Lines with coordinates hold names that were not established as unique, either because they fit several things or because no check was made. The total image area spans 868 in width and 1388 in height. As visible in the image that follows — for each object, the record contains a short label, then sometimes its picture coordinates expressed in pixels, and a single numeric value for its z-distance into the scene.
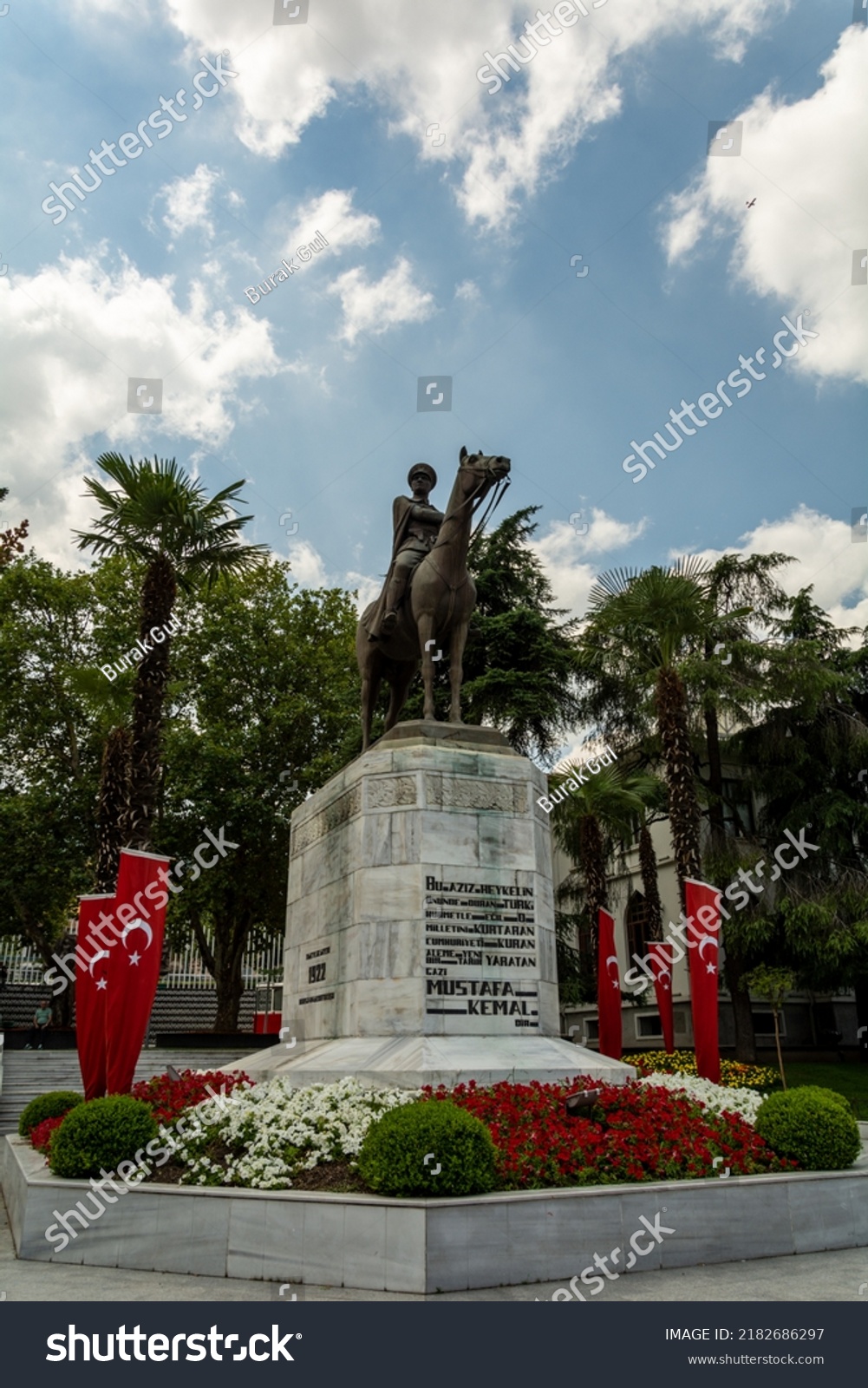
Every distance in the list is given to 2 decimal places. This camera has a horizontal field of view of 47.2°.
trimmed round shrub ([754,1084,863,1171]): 8.70
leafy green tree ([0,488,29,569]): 33.36
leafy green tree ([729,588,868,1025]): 27.45
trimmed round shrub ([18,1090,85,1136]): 12.59
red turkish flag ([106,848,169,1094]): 10.16
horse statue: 12.36
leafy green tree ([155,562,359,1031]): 31.72
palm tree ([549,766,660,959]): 24.50
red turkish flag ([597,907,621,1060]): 16.17
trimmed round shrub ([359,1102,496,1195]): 6.96
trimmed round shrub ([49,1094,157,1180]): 8.09
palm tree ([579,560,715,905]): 20.80
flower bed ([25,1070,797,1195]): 7.80
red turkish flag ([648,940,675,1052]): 19.06
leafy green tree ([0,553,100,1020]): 31.28
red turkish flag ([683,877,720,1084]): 14.17
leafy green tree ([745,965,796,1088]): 25.61
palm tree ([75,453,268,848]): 16.92
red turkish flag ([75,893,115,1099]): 10.54
